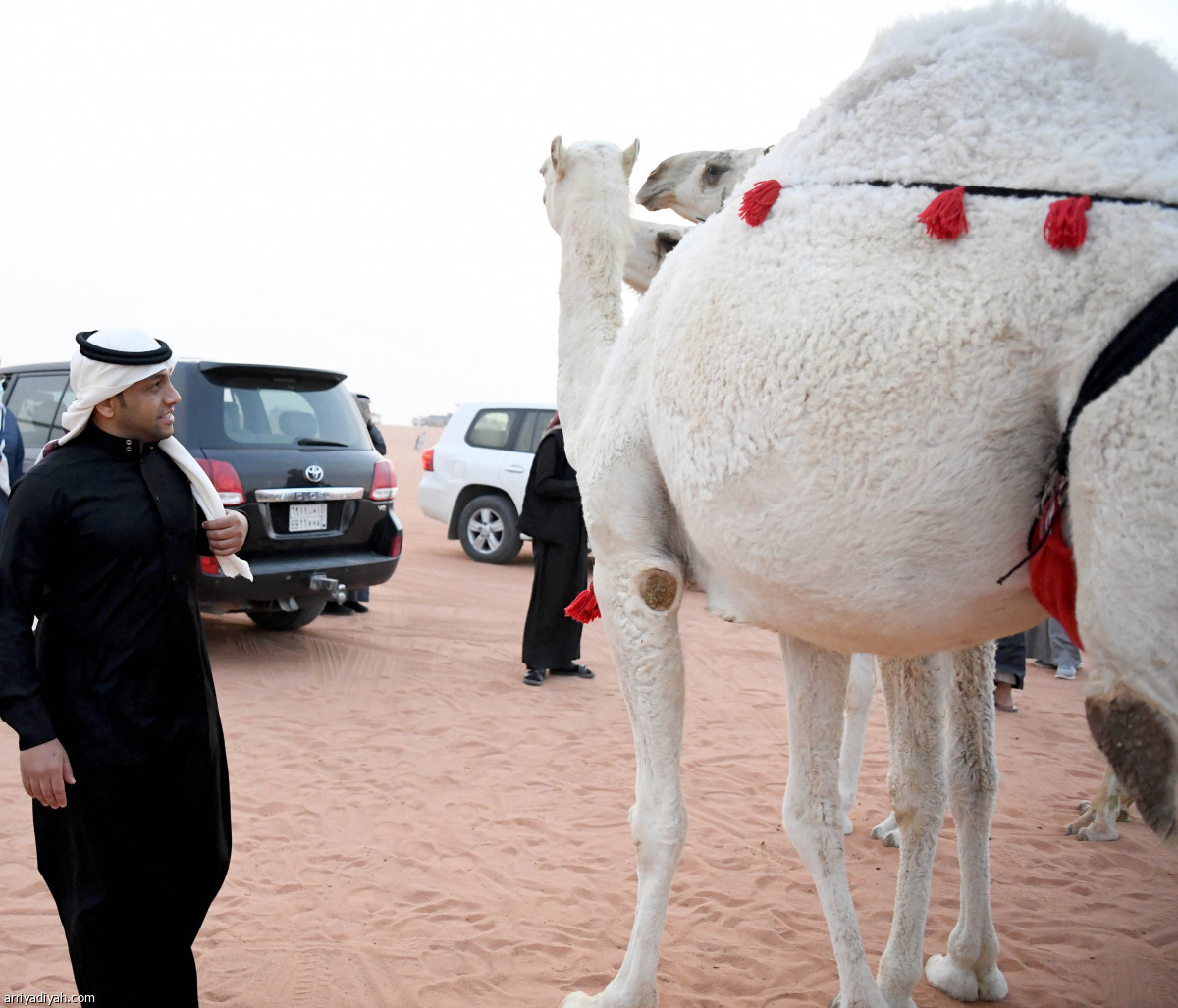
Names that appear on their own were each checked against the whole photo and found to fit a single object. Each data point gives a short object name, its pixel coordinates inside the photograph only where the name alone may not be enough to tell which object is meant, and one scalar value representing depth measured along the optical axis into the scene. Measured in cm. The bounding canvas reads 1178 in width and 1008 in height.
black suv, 692
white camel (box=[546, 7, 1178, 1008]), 168
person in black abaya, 780
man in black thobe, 246
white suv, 1384
